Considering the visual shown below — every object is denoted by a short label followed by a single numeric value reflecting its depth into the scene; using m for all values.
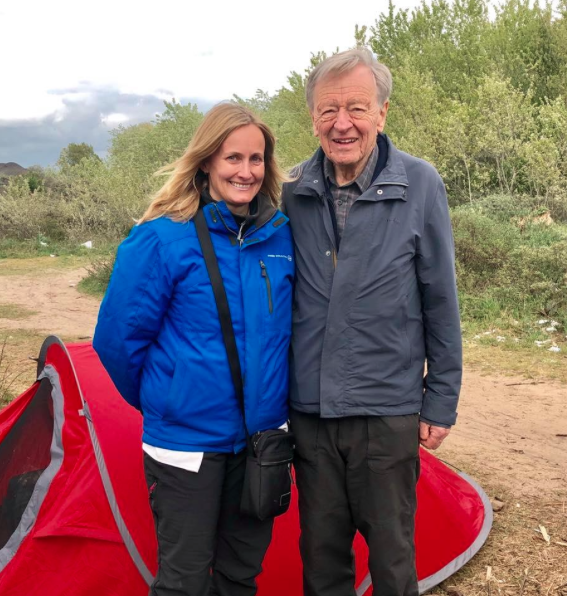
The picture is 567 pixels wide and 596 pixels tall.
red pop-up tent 2.47
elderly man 2.11
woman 2.02
